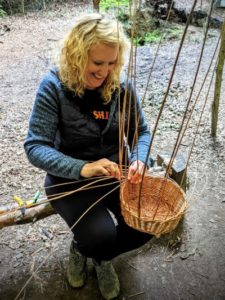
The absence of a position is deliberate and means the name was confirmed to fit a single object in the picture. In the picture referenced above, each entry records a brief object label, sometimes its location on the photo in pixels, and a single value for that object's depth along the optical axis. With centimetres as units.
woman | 141
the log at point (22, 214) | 167
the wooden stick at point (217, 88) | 259
